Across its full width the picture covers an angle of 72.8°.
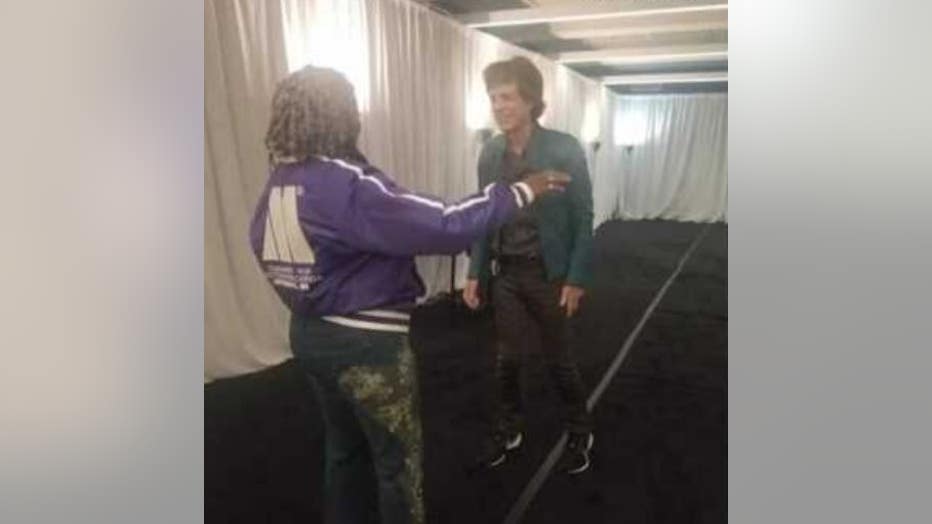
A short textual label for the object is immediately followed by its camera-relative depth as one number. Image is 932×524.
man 2.78
